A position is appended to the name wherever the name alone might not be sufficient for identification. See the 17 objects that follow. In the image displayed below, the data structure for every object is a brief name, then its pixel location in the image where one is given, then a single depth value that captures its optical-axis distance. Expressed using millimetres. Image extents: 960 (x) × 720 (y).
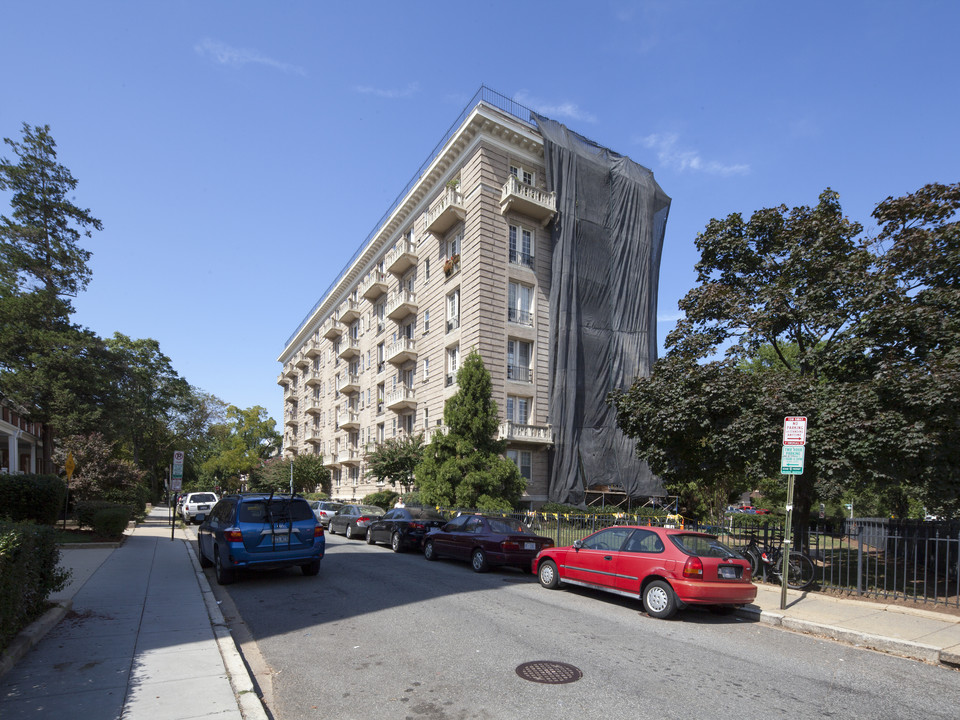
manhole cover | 6070
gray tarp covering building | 29719
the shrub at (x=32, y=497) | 18016
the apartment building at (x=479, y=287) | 29609
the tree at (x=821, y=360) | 10656
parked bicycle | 11781
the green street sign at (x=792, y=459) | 9844
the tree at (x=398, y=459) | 30828
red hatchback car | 9219
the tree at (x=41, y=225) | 25672
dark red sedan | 13953
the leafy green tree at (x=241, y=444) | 69312
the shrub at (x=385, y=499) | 34219
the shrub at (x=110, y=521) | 17922
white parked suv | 32875
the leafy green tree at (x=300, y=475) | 51031
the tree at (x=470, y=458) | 24391
